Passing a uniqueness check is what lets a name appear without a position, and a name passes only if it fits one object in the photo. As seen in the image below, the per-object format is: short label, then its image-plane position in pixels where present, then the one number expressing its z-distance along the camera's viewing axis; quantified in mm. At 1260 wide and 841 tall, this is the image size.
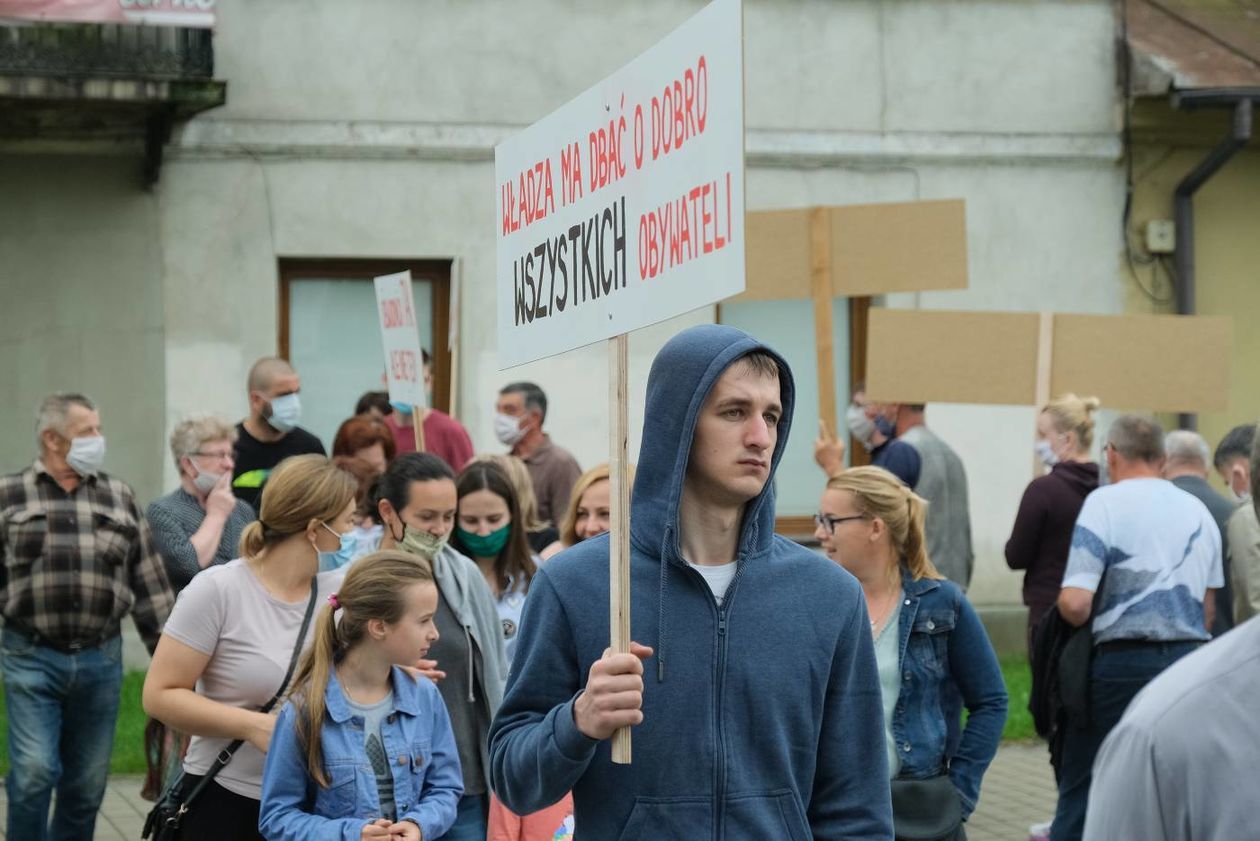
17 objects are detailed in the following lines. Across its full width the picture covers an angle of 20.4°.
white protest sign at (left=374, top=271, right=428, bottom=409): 17013
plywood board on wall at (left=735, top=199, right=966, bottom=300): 17560
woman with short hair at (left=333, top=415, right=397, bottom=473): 17672
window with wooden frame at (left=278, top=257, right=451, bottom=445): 25842
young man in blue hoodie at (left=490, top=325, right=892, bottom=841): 5967
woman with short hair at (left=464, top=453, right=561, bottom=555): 11905
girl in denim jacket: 8486
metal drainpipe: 27314
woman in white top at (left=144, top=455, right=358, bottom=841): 9312
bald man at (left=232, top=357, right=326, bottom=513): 17574
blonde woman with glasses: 9733
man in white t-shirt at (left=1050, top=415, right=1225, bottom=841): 13545
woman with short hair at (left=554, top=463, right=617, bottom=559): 11338
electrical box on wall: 27454
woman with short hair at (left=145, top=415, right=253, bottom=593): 13909
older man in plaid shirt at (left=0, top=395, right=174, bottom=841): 13685
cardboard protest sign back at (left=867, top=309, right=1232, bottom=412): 19059
